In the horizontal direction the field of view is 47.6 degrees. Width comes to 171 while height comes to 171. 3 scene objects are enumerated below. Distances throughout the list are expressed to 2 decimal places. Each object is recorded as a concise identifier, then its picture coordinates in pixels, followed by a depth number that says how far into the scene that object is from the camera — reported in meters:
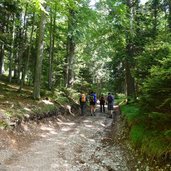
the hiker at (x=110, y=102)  14.93
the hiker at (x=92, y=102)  14.92
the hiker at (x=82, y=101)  14.87
